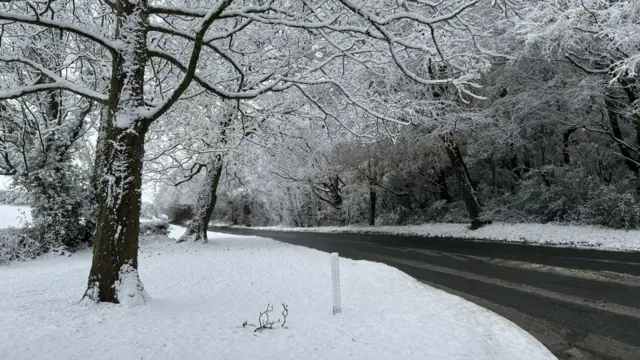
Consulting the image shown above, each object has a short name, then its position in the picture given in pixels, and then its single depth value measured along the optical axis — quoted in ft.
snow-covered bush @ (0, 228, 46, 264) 43.80
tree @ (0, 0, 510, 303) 18.43
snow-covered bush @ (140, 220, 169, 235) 70.69
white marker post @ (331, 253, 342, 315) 20.13
